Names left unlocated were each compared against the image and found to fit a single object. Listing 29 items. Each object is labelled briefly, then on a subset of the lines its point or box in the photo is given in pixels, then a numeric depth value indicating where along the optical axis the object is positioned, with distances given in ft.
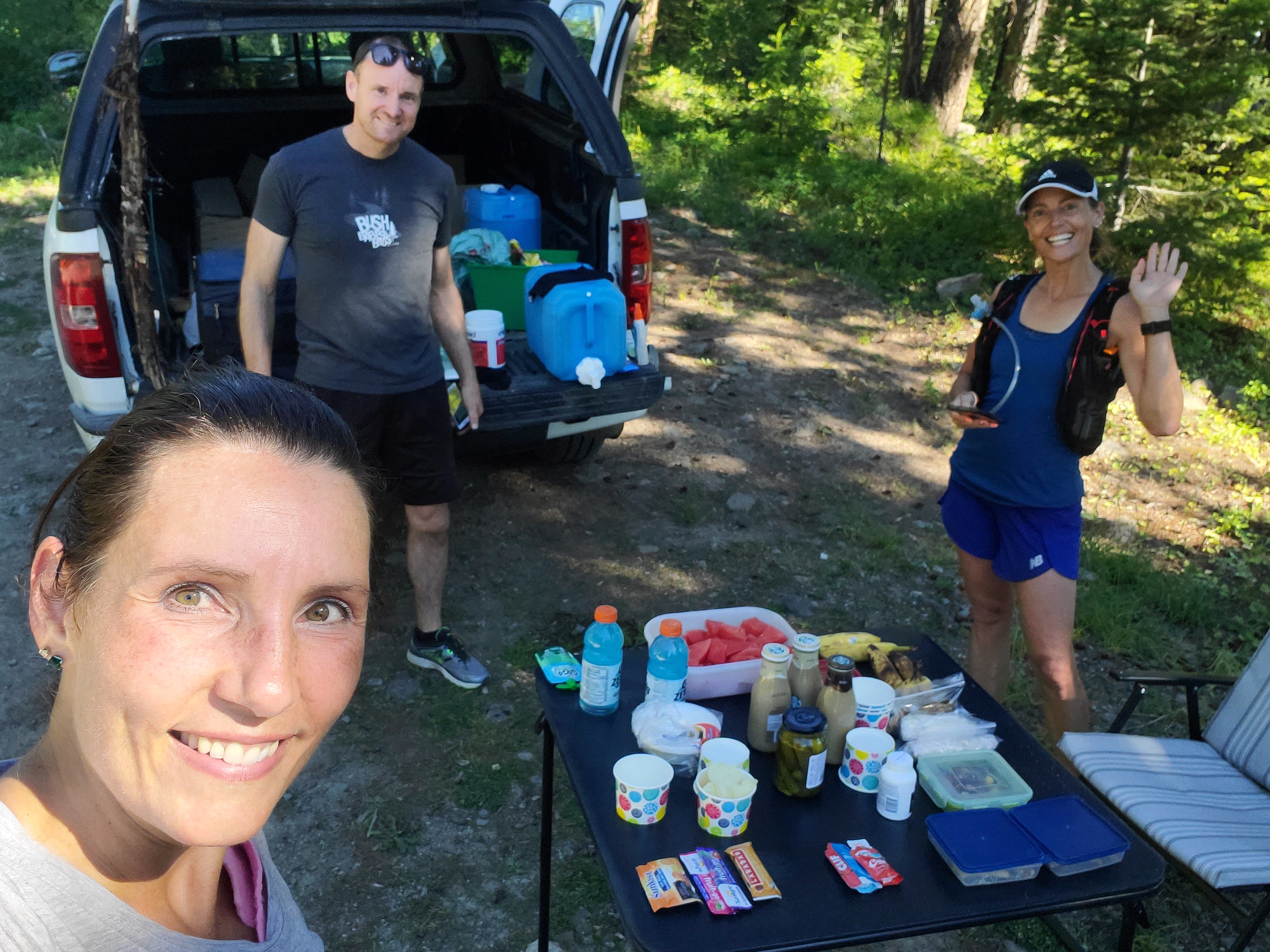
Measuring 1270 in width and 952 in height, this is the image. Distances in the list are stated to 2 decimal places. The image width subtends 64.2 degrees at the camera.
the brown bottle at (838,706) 7.66
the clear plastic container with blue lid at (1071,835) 6.86
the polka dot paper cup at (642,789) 7.08
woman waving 9.41
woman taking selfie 3.21
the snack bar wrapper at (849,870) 6.66
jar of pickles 7.29
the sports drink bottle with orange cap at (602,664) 7.97
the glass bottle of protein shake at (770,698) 7.73
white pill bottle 7.24
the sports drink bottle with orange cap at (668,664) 8.07
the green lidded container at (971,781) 7.44
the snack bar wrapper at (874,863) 6.72
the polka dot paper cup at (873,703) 7.89
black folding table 6.34
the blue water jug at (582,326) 14.25
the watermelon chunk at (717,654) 8.68
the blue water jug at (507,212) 17.74
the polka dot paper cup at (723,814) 7.00
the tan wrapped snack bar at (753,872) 6.57
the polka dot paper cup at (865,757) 7.51
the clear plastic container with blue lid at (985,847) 6.74
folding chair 8.63
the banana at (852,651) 9.03
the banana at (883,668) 8.66
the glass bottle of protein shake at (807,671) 7.98
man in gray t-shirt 10.71
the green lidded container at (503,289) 16.01
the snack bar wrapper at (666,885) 6.41
